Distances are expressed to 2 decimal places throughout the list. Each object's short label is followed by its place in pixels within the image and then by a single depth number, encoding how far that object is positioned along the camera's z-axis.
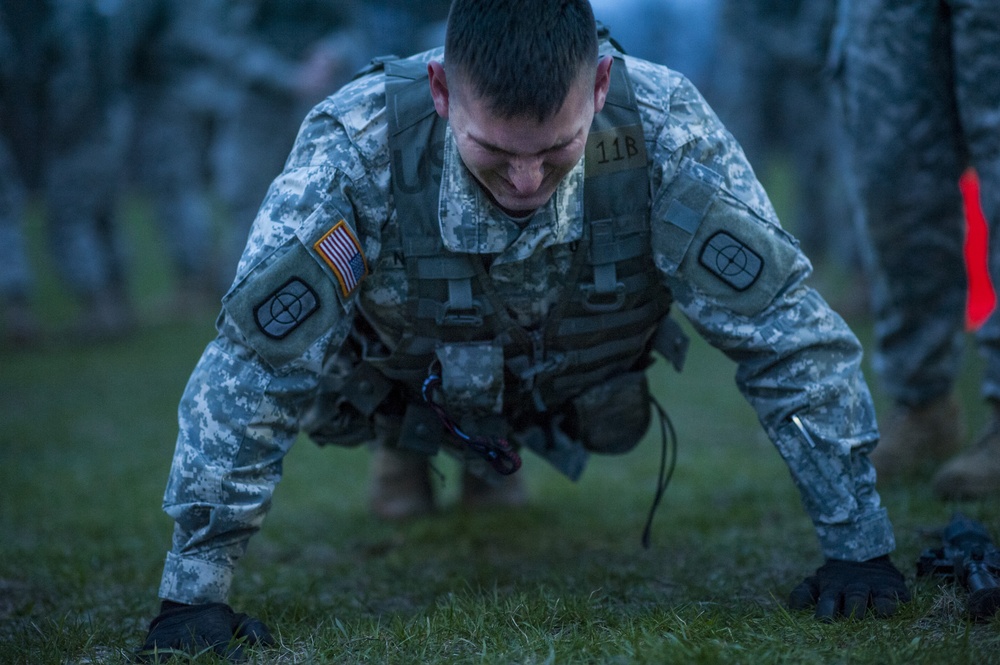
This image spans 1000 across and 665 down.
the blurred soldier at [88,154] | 7.57
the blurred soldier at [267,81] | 6.91
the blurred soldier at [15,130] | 7.39
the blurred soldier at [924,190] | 3.05
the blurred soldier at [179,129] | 8.95
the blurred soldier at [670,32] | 13.11
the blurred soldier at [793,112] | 7.76
